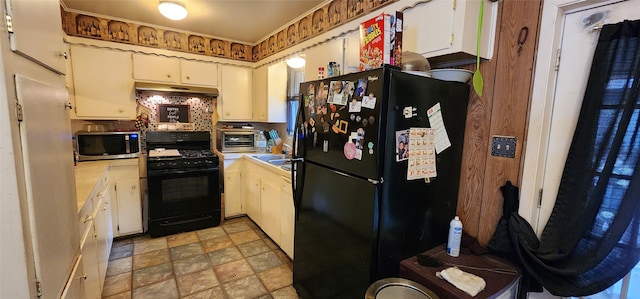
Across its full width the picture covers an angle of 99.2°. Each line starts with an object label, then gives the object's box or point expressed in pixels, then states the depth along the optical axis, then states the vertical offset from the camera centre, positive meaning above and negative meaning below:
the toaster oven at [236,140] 3.55 -0.25
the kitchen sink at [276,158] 3.16 -0.45
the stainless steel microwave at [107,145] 2.81 -0.29
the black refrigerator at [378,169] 1.31 -0.23
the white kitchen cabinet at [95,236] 1.50 -0.79
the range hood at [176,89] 3.15 +0.37
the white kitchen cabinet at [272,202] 2.51 -0.84
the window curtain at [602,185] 1.08 -0.23
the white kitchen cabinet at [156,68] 3.19 +0.62
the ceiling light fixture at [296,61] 2.95 +0.68
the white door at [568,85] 1.21 +0.21
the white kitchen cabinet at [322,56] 2.26 +0.61
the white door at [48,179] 0.77 -0.21
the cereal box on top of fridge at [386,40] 1.37 +0.43
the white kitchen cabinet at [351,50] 2.05 +0.58
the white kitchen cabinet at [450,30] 1.41 +0.53
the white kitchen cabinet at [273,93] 3.55 +0.39
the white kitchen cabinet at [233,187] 3.50 -0.86
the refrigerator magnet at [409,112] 1.32 +0.07
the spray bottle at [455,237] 1.48 -0.60
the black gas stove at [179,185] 3.04 -0.76
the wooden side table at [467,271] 1.20 -0.71
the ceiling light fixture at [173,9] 2.30 +0.95
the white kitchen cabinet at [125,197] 2.93 -0.86
